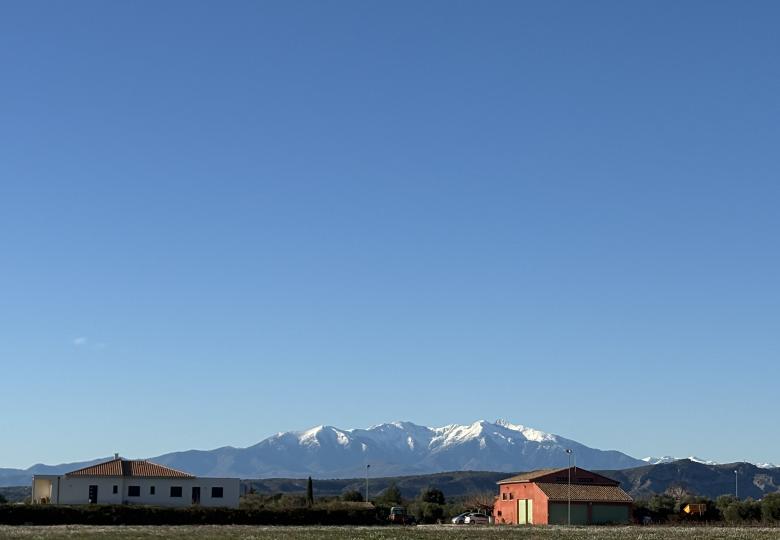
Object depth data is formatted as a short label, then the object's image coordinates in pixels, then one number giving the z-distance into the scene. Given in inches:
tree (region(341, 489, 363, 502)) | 5539.4
